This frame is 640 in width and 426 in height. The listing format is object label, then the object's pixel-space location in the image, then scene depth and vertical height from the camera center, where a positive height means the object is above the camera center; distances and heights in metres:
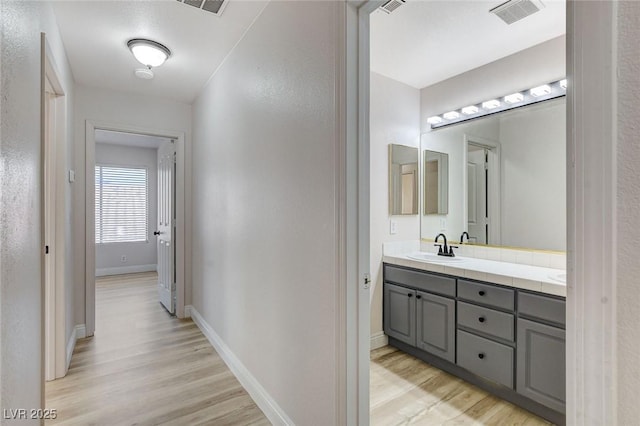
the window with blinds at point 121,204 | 5.98 +0.17
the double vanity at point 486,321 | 1.82 -0.76
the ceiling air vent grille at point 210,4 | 1.92 +1.30
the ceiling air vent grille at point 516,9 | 1.89 +1.27
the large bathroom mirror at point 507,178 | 2.28 +0.29
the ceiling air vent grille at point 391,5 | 1.87 +1.26
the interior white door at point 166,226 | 3.79 -0.17
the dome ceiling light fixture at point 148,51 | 2.37 +1.24
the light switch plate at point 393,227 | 2.98 -0.13
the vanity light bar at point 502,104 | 2.29 +0.91
